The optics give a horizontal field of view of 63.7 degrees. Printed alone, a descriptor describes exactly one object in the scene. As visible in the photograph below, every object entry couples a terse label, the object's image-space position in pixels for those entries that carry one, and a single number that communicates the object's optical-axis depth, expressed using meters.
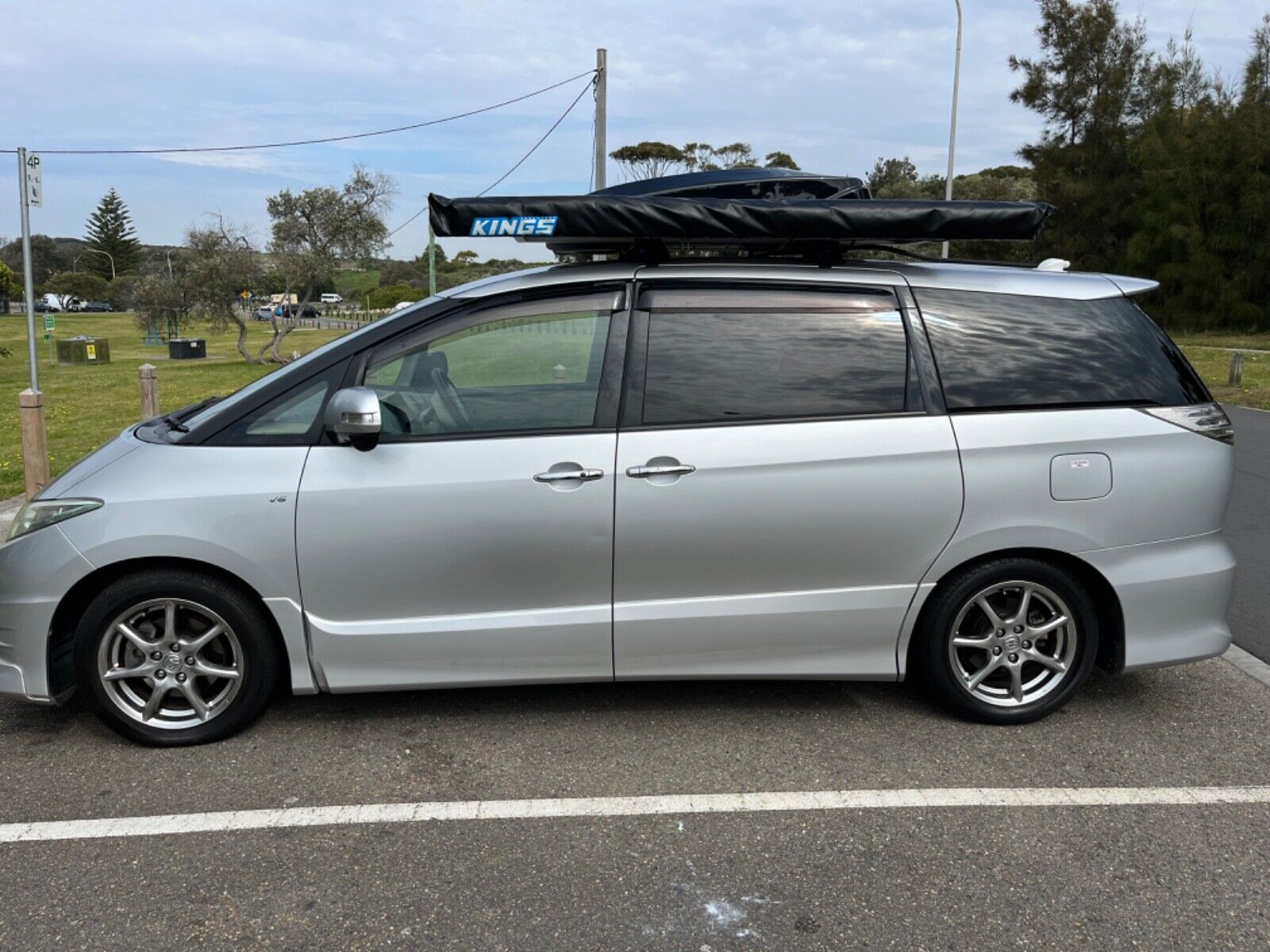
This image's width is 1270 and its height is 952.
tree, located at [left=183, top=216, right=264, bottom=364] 33.09
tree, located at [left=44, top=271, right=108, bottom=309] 98.38
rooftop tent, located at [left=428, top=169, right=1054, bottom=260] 3.74
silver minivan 3.56
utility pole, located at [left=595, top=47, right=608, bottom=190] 19.30
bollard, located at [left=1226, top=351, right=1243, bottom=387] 18.17
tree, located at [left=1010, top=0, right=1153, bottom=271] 35.84
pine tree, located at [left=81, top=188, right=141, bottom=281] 115.00
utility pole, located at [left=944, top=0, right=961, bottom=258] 26.27
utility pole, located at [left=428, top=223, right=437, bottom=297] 30.97
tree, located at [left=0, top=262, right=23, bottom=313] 45.16
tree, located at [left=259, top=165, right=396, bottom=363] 32.38
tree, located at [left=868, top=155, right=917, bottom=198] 62.72
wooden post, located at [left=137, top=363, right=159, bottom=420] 7.77
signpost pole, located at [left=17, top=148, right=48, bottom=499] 6.96
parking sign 8.03
